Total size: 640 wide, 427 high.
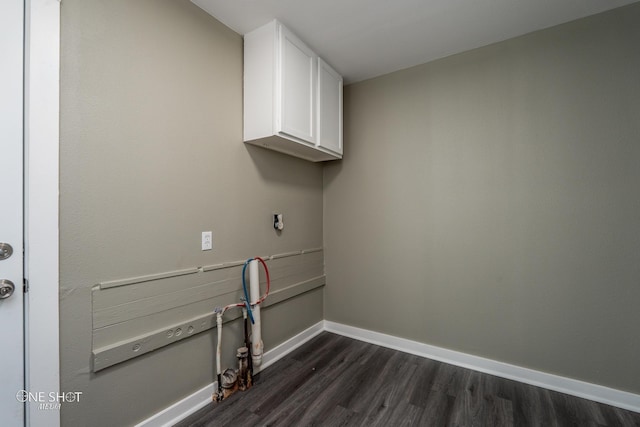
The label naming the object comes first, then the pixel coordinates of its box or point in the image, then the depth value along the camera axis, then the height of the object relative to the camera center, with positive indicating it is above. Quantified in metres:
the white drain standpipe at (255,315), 1.96 -0.71
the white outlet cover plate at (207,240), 1.79 -0.15
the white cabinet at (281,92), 1.91 +0.95
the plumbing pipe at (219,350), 1.79 -0.87
